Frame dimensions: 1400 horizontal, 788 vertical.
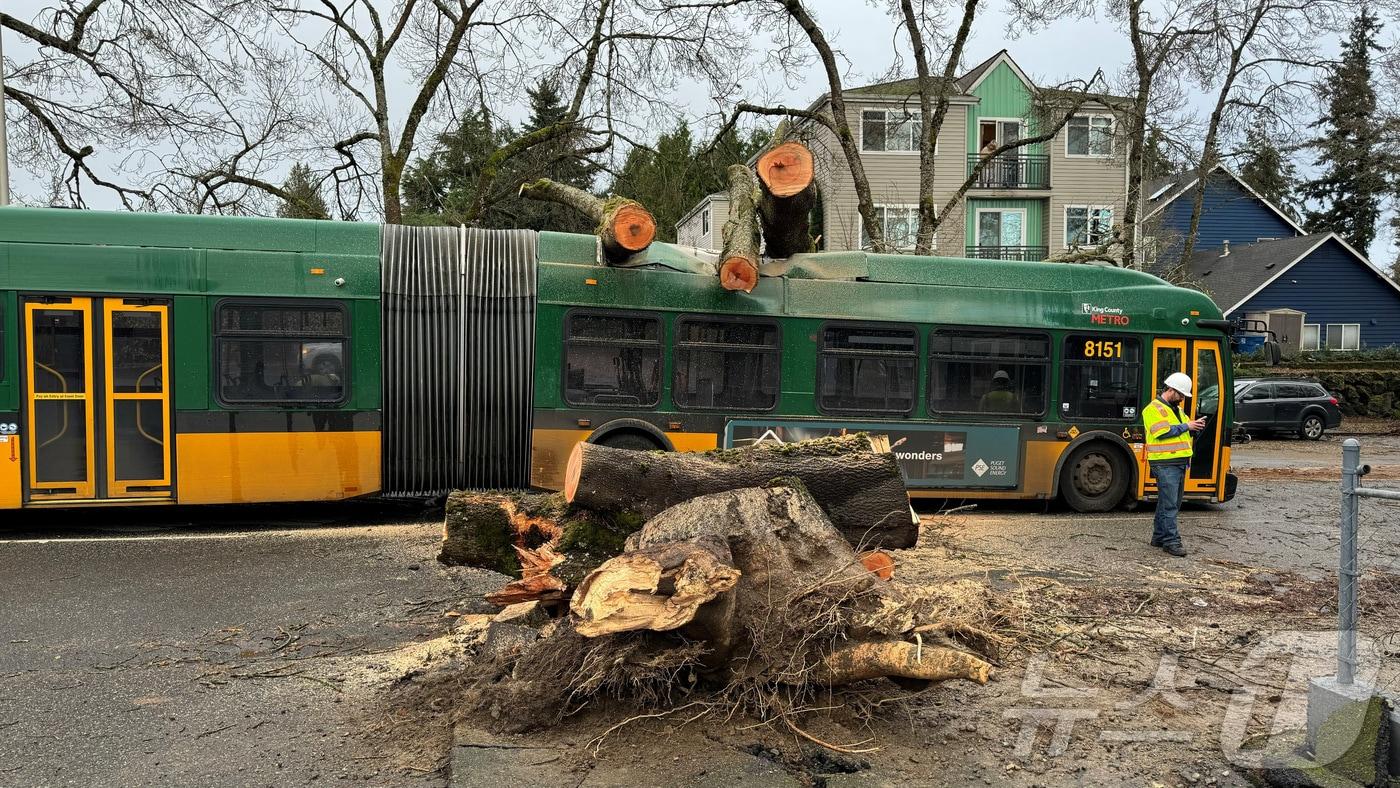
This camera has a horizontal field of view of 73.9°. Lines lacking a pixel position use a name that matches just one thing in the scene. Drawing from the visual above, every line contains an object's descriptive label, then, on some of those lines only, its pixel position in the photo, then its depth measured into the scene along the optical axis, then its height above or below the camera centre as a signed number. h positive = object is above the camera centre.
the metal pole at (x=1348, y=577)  3.93 -0.88
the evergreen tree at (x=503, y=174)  20.33 +5.26
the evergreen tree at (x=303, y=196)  18.00 +3.88
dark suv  22.22 -0.86
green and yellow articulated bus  8.50 +0.07
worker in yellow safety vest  8.30 -0.75
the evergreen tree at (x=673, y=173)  20.53 +6.24
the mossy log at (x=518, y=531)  4.79 -0.86
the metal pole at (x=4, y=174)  12.14 +2.49
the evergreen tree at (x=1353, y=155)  25.55 +8.30
